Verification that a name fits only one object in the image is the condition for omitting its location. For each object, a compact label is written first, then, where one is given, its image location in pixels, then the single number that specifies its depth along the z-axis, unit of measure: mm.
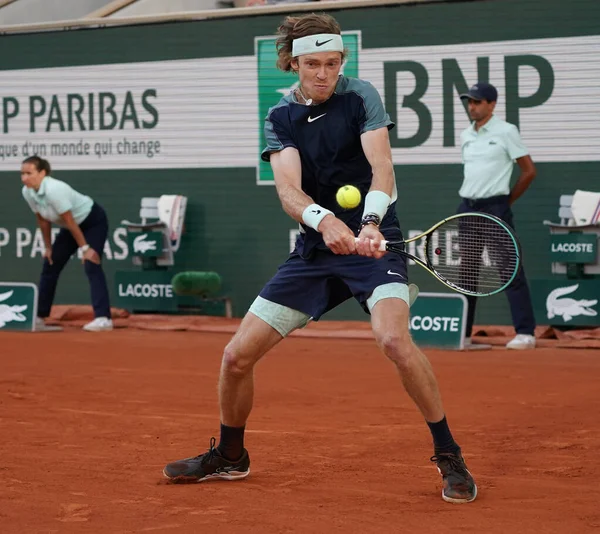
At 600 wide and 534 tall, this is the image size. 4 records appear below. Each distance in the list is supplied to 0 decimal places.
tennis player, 9594
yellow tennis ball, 9437
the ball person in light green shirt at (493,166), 19922
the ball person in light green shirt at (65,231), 22828
